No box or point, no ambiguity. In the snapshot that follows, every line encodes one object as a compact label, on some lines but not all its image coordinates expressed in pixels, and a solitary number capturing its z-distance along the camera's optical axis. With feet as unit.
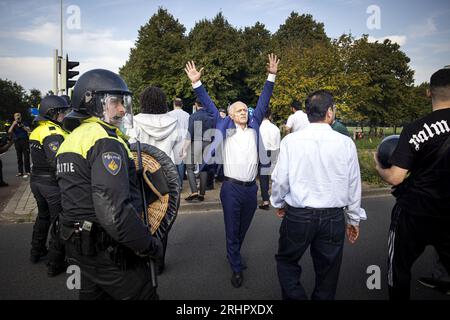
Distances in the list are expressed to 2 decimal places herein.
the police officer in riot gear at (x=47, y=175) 13.10
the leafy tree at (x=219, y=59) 111.34
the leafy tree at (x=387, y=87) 138.92
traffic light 27.48
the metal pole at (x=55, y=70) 27.22
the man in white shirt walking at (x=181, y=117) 25.30
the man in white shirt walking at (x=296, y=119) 25.37
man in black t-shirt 8.60
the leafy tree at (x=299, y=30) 140.05
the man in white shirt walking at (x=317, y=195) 9.00
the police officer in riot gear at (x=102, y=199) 6.09
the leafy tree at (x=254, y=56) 119.51
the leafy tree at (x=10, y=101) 186.29
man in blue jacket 12.57
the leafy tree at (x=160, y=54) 118.93
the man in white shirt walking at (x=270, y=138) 25.23
